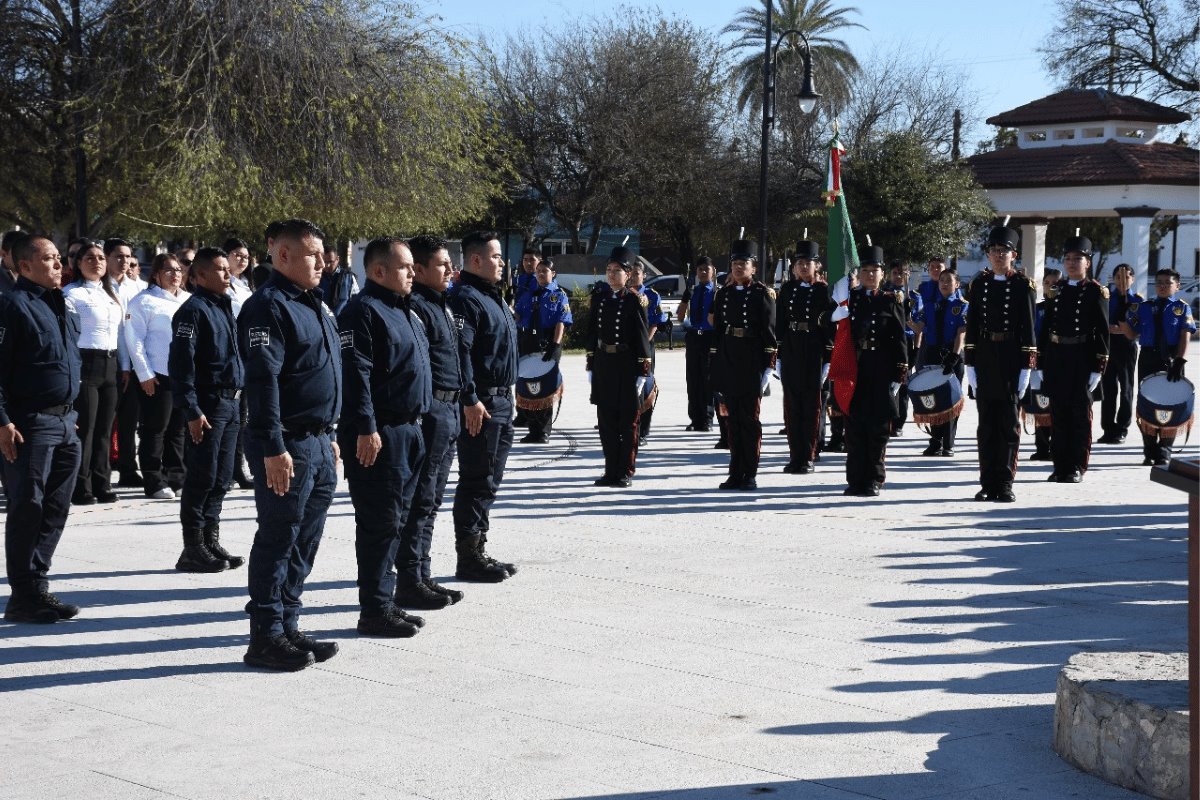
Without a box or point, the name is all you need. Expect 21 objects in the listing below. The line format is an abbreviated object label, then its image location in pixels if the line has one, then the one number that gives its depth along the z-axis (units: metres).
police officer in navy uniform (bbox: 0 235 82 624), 8.08
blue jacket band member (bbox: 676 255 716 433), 18.91
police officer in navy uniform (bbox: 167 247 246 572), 9.39
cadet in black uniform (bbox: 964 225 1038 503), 13.03
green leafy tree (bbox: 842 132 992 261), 44.00
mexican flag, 13.50
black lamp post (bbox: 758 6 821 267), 29.39
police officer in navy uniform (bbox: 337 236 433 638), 7.75
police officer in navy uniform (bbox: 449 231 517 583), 9.27
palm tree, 60.12
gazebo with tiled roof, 43.22
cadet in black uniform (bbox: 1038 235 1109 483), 14.18
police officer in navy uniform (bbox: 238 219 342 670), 7.01
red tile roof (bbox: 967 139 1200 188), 43.44
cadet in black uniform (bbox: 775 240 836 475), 14.81
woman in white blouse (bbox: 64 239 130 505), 12.12
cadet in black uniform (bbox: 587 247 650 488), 13.82
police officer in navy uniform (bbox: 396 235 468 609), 8.48
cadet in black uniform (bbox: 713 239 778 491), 13.57
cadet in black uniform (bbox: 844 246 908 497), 13.30
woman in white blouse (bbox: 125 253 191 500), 12.04
